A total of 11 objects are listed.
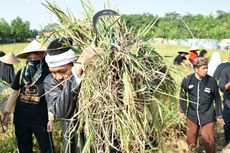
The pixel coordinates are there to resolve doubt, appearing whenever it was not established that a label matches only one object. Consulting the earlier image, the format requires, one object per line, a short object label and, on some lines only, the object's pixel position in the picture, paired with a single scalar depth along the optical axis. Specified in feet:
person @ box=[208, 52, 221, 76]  35.76
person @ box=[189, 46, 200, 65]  27.11
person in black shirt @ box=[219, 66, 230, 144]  20.31
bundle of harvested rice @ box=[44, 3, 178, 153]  7.89
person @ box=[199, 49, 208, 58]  27.12
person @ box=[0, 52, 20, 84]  23.60
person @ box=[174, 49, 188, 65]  29.15
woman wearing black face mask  13.91
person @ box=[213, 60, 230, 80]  25.11
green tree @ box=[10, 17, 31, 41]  254.14
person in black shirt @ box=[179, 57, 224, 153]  17.60
